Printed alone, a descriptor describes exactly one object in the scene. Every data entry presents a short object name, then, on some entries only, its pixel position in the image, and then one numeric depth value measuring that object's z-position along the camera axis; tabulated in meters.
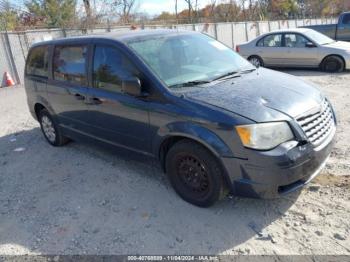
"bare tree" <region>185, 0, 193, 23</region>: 31.52
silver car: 9.99
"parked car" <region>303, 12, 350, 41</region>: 13.58
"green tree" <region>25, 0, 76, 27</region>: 23.41
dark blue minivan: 2.92
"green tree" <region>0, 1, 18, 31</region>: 20.88
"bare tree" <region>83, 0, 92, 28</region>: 18.62
